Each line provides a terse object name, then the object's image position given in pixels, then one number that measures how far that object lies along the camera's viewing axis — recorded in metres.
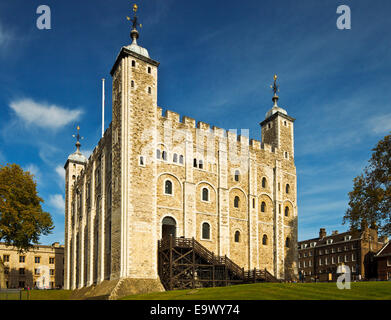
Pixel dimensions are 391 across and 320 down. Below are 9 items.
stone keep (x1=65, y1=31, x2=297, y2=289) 33.25
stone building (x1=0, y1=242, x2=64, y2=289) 71.06
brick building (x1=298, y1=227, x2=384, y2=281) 72.25
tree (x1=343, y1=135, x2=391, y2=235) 34.56
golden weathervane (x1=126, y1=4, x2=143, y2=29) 39.59
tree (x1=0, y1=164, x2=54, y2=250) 43.75
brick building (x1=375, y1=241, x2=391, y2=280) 63.43
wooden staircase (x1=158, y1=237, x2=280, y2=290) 32.50
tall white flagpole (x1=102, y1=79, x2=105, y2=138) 43.97
